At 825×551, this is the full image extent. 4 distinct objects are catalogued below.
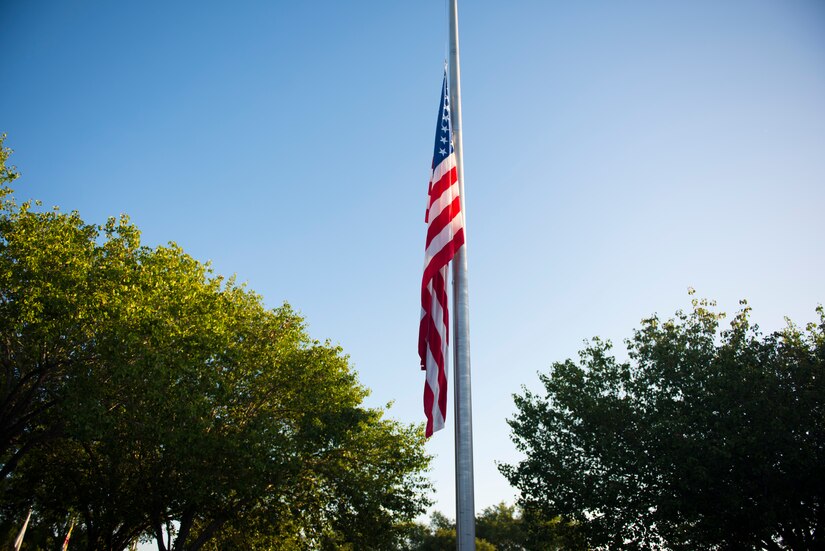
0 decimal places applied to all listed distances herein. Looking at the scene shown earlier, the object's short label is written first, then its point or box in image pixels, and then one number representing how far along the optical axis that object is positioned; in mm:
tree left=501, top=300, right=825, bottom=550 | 21984
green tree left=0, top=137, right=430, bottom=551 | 20469
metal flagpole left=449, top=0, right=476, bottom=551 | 8719
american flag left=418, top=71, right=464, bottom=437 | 10711
